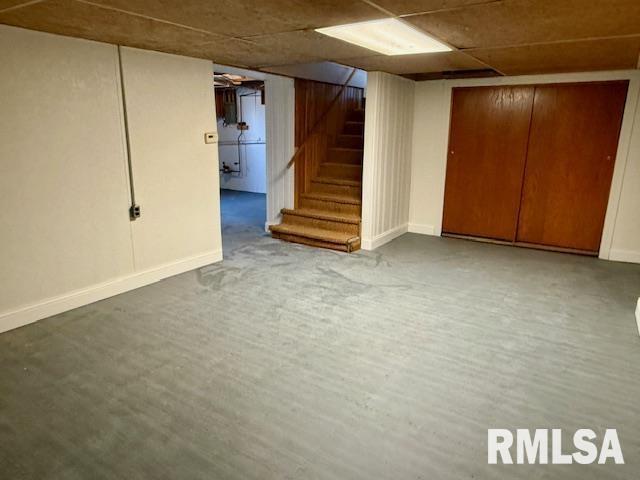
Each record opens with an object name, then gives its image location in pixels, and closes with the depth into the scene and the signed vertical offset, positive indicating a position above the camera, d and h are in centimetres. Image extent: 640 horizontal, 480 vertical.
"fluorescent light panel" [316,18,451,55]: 282 +75
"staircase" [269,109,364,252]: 533 -83
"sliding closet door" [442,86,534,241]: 535 -21
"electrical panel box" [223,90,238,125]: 934 +67
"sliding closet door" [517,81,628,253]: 487 -22
